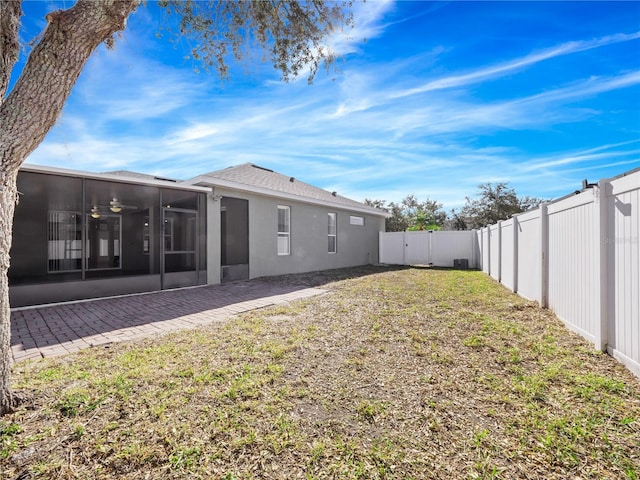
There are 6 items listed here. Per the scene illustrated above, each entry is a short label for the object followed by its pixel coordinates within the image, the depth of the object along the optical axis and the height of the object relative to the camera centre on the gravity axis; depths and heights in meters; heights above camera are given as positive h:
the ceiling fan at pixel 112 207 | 10.80 +1.37
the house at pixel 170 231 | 7.41 +0.45
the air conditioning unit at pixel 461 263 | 14.98 -1.11
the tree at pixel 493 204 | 23.38 +3.01
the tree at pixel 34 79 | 2.20 +1.26
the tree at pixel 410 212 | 26.33 +2.78
